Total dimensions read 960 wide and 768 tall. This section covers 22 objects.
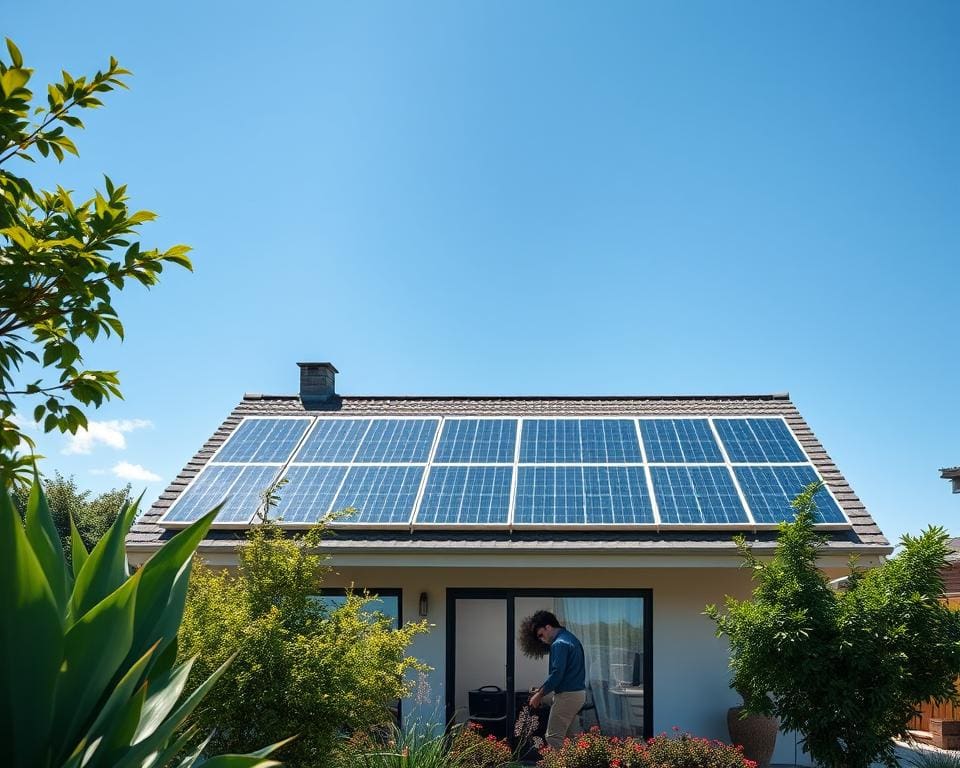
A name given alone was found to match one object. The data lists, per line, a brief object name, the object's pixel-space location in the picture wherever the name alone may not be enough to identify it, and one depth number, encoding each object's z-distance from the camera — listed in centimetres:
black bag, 1261
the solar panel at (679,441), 1388
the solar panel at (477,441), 1416
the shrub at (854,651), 883
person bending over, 1152
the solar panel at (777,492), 1214
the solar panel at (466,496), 1245
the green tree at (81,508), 3488
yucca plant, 254
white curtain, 1244
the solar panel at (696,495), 1220
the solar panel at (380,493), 1255
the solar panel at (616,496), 1230
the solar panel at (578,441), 1404
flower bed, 923
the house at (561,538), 1201
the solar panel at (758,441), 1380
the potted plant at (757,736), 1144
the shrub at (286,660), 678
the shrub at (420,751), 775
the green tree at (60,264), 414
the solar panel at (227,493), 1269
